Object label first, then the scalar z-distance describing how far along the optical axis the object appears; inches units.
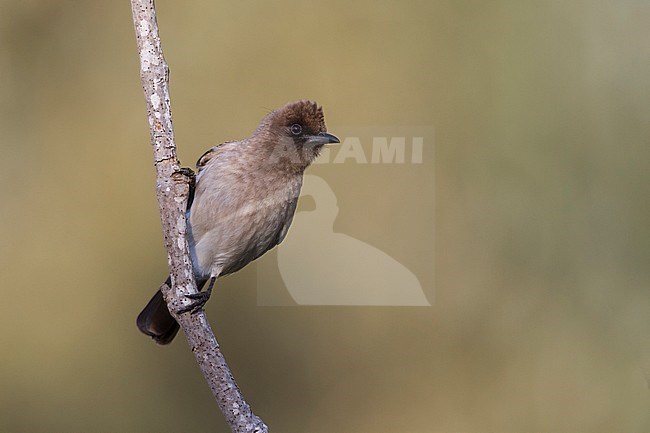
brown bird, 194.5
